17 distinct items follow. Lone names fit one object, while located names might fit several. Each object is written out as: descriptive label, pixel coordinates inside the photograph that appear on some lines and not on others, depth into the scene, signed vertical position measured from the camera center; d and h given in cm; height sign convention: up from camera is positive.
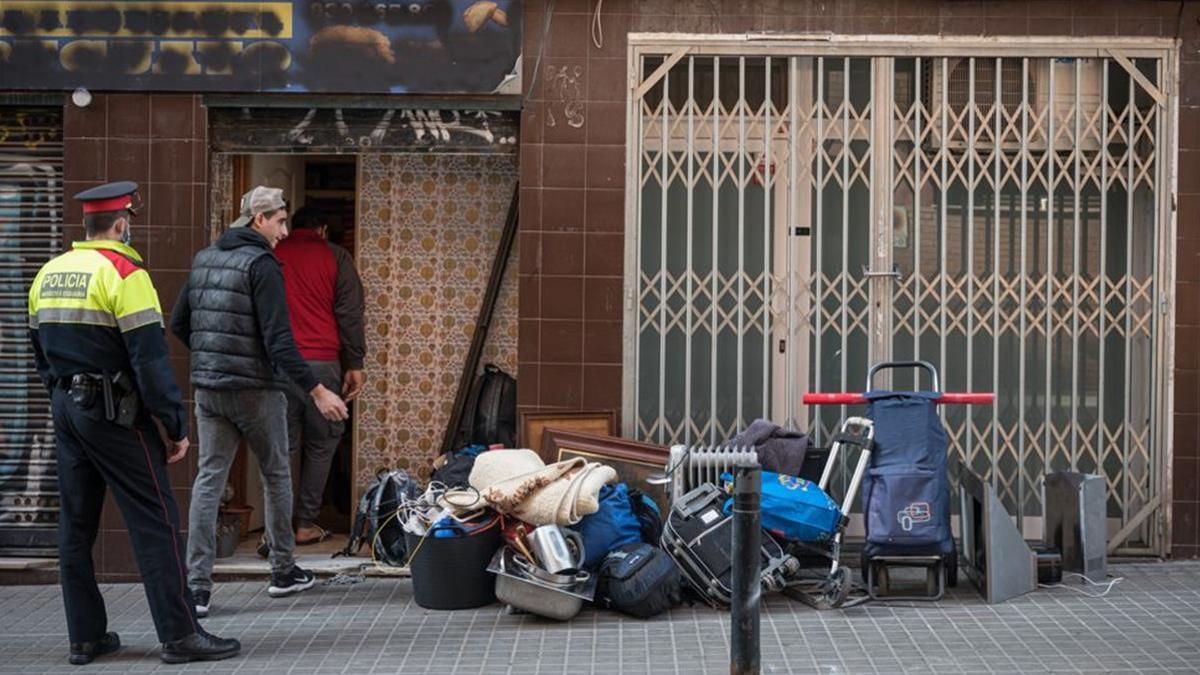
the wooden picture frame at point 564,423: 945 -50
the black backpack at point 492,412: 990 -46
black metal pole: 677 -99
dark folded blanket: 912 -61
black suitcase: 840 -114
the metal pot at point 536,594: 813 -130
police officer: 729 -33
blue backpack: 852 -102
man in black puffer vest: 822 -12
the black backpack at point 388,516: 943 -105
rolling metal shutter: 965 +11
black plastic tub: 854 -124
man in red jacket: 996 +2
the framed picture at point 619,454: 925 -67
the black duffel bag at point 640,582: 818 -125
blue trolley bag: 845 -75
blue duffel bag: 850 -92
